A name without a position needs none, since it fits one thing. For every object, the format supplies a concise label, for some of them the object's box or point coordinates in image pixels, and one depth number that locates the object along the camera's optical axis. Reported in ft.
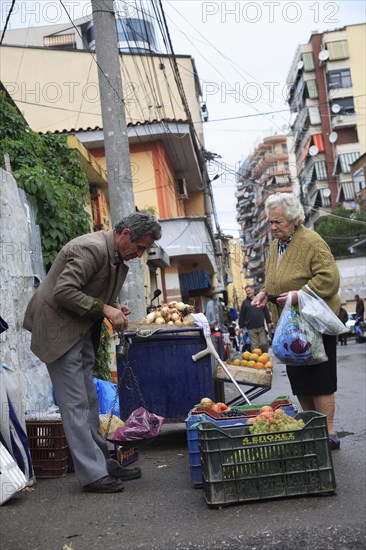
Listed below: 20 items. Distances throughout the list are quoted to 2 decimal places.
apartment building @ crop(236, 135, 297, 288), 456.04
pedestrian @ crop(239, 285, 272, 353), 61.93
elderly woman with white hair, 19.76
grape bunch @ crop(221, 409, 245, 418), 18.69
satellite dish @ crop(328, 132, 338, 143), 254.68
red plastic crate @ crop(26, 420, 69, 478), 19.19
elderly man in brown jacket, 16.48
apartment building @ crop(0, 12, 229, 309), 79.48
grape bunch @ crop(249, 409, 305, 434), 15.71
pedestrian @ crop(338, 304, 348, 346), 95.10
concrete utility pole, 31.19
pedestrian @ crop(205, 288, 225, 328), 98.71
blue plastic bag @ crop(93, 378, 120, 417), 27.44
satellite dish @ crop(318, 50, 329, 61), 263.12
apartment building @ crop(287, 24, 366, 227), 257.96
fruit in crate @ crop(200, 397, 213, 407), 20.56
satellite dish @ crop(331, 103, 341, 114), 256.52
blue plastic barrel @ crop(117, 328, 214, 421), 24.06
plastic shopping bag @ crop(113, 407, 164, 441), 18.26
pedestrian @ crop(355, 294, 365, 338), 100.34
